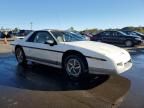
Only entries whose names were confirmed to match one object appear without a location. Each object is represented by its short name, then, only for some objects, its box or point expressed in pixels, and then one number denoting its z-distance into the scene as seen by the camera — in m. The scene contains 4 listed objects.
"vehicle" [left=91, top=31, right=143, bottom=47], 9.35
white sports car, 2.76
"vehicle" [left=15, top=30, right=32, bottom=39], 19.85
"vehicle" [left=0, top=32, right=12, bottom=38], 17.51
